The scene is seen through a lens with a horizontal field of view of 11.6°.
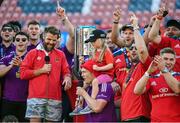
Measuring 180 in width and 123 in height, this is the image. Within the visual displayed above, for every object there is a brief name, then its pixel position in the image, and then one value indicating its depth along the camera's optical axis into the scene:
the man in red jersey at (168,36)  10.99
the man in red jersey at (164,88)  10.34
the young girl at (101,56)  11.57
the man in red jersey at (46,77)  11.88
